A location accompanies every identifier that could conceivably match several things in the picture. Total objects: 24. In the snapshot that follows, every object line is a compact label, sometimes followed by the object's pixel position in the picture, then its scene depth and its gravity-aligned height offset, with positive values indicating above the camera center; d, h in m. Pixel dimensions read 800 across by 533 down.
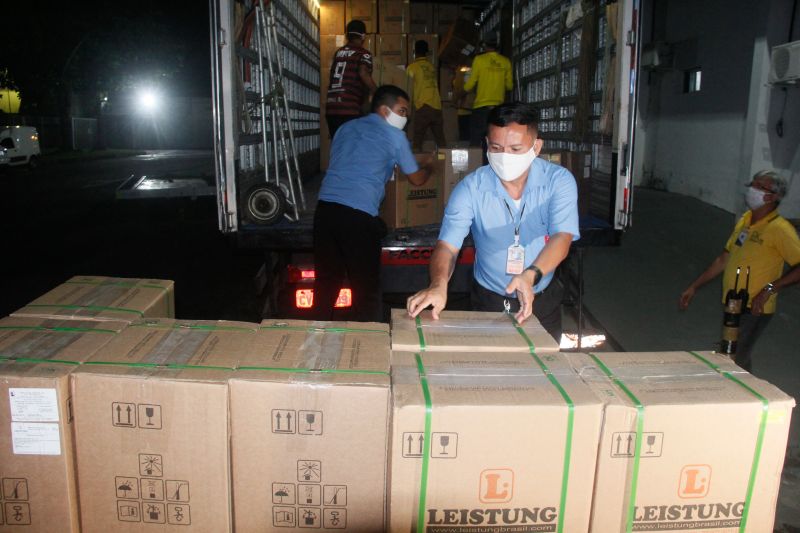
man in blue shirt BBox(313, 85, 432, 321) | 4.44 -0.51
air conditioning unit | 8.51 +0.88
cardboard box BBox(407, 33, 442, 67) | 9.26 +1.05
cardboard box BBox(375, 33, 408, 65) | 9.32 +0.99
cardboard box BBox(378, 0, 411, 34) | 9.37 +1.40
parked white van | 22.94 -1.12
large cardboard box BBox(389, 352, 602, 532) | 1.67 -0.78
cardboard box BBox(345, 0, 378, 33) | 9.38 +1.45
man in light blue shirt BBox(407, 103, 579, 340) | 2.96 -0.36
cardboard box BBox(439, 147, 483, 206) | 5.34 -0.29
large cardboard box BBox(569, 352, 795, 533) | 1.71 -0.78
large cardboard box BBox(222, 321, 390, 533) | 1.75 -0.80
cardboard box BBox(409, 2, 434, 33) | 9.55 +1.42
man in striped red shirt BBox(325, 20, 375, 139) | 6.71 +0.40
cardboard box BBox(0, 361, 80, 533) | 1.76 -0.84
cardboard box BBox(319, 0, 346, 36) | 9.46 +1.37
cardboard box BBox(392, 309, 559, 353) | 2.09 -0.64
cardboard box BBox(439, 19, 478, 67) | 9.23 +1.04
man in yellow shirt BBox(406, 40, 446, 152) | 8.14 +0.34
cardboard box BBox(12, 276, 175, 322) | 2.30 -0.63
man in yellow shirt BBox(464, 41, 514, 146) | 7.89 +0.52
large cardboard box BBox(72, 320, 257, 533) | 1.76 -0.82
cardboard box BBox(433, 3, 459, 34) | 9.62 +1.46
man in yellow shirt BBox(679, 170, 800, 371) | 4.15 -0.70
